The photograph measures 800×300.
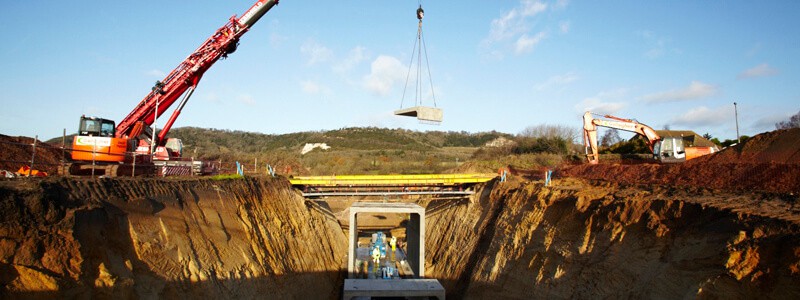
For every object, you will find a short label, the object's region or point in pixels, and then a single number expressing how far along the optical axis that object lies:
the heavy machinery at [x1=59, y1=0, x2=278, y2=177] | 19.53
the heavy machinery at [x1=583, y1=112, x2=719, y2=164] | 29.11
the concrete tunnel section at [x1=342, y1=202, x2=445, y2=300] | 21.12
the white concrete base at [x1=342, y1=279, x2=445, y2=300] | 20.92
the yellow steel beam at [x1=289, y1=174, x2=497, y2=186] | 29.80
